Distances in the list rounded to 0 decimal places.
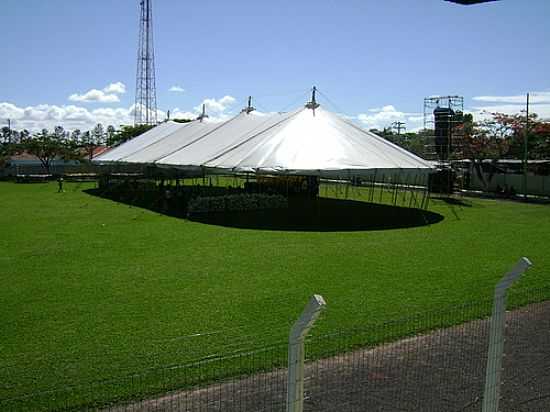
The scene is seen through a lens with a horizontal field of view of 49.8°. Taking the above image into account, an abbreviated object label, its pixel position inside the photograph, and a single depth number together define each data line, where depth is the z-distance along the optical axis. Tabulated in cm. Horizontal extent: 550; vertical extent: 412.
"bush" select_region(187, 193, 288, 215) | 1873
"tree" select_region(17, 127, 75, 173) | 4675
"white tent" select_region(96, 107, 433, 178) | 1709
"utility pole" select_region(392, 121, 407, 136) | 6538
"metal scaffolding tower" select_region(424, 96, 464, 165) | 3884
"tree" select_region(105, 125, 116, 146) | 7410
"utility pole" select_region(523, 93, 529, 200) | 2747
